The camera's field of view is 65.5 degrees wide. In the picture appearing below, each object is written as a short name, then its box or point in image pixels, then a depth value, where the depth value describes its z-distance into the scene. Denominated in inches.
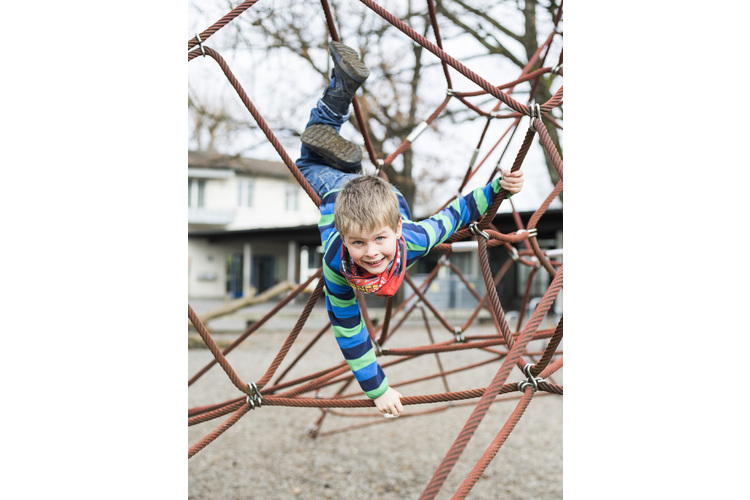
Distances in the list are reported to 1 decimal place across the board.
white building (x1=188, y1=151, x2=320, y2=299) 612.1
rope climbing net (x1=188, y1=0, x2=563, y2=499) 44.3
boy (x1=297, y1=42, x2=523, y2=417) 49.2
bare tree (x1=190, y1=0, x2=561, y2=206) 220.2
